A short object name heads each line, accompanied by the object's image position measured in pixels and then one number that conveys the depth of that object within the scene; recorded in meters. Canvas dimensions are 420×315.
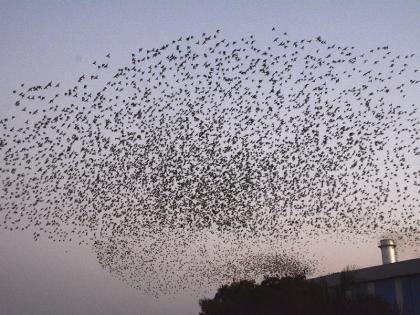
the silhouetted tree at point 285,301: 19.89
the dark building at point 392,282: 21.78
